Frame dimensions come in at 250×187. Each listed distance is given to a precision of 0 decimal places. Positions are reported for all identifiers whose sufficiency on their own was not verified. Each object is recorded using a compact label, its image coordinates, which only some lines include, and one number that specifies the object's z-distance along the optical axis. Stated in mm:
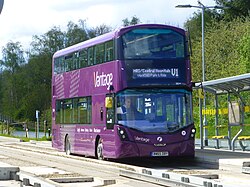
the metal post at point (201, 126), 27648
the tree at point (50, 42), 112062
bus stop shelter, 23688
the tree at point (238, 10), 75375
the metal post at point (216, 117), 26791
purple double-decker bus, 21203
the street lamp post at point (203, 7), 32053
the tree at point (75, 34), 111662
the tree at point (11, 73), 112938
